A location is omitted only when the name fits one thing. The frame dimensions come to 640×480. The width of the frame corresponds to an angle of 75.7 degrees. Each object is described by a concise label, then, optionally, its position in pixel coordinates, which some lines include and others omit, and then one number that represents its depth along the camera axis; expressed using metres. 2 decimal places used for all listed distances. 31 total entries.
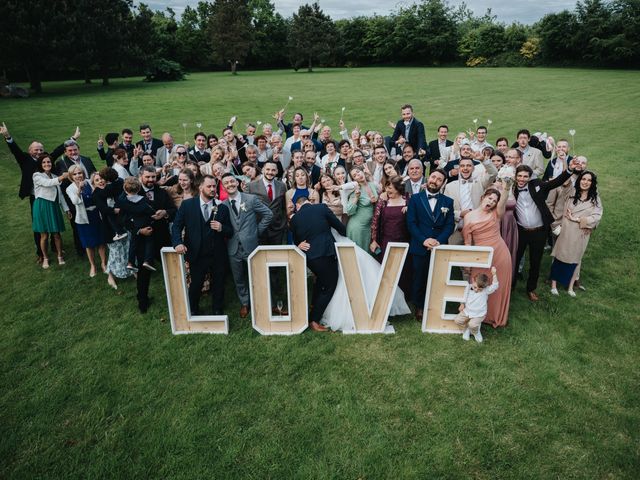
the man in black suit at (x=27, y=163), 9.30
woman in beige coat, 7.48
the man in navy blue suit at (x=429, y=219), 6.77
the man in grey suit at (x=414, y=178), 7.62
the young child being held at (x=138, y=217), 7.12
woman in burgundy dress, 7.06
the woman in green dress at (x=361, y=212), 7.36
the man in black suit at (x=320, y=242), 6.73
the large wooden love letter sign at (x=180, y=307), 6.57
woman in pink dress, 6.70
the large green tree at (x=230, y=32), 70.88
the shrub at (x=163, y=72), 52.41
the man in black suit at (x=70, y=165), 9.47
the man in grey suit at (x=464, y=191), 7.52
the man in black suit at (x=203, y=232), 6.66
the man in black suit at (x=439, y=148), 11.46
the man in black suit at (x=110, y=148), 10.55
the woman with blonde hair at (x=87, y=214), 8.25
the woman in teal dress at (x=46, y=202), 8.95
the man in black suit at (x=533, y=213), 7.48
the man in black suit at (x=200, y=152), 10.62
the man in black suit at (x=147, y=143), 11.23
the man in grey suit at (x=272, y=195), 7.70
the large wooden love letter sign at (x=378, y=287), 6.61
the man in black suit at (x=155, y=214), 7.41
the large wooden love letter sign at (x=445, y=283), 6.53
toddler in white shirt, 6.43
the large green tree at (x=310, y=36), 72.19
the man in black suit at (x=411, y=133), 11.11
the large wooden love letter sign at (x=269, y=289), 6.56
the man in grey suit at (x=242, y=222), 6.88
